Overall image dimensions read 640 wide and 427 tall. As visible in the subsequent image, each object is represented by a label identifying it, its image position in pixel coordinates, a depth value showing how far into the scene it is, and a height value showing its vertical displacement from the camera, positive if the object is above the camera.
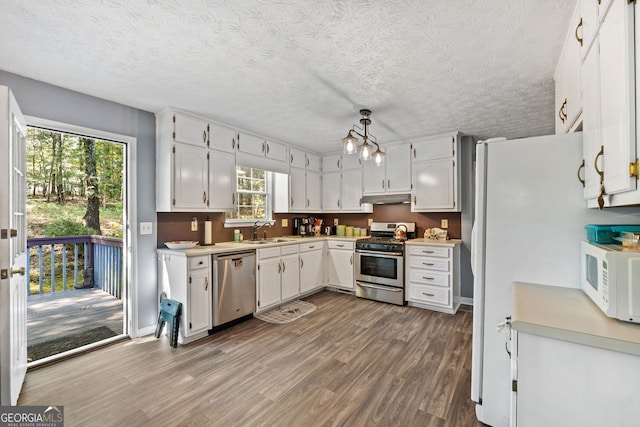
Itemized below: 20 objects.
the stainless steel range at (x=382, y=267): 3.93 -0.79
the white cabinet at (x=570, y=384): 0.89 -0.60
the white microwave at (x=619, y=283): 0.99 -0.26
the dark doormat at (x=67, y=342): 2.58 -1.28
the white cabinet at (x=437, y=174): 3.88 +0.55
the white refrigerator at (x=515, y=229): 1.52 -0.10
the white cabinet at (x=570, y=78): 1.51 +0.84
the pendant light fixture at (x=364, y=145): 2.74 +0.67
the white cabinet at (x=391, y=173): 4.27 +0.63
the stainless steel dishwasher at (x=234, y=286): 3.06 -0.84
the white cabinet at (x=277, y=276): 3.57 -0.85
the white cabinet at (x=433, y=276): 3.65 -0.85
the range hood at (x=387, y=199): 4.27 +0.22
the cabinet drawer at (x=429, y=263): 3.66 -0.68
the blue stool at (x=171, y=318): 2.75 -1.06
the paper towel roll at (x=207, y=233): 3.48 -0.25
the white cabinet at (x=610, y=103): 0.92 +0.42
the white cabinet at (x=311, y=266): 4.23 -0.83
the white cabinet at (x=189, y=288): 2.79 -0.78
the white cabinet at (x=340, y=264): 4.46 -0.83
